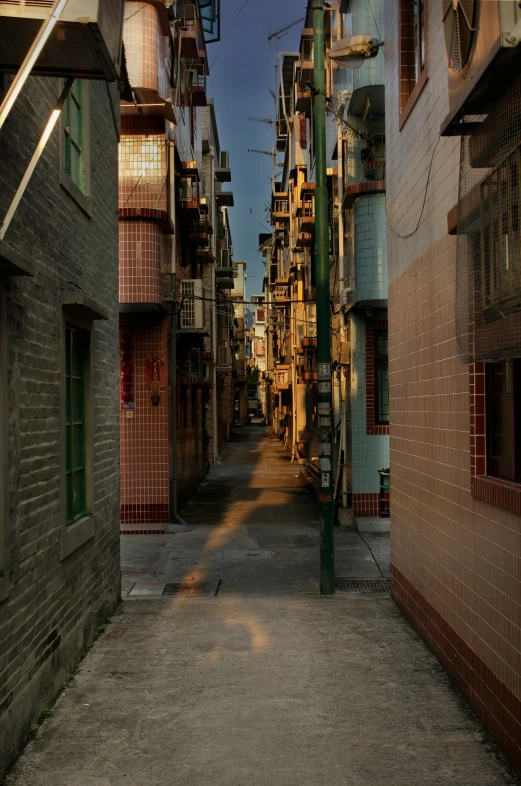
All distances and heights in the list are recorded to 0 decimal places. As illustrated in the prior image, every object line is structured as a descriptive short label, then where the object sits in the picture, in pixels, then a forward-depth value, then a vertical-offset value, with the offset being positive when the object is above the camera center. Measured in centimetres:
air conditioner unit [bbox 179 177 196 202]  1898 +524
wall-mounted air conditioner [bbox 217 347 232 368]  3493 +254
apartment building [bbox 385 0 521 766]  447 +53
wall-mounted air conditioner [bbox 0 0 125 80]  430 +211
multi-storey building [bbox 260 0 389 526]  1499 +290
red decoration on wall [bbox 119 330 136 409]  1603 +86
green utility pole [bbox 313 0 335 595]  1024 +120
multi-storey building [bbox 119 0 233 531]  1527 +285
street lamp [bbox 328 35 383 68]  976 +434
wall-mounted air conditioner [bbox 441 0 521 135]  380 +181
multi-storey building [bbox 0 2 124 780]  505 +41
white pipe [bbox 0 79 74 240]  489 +168
